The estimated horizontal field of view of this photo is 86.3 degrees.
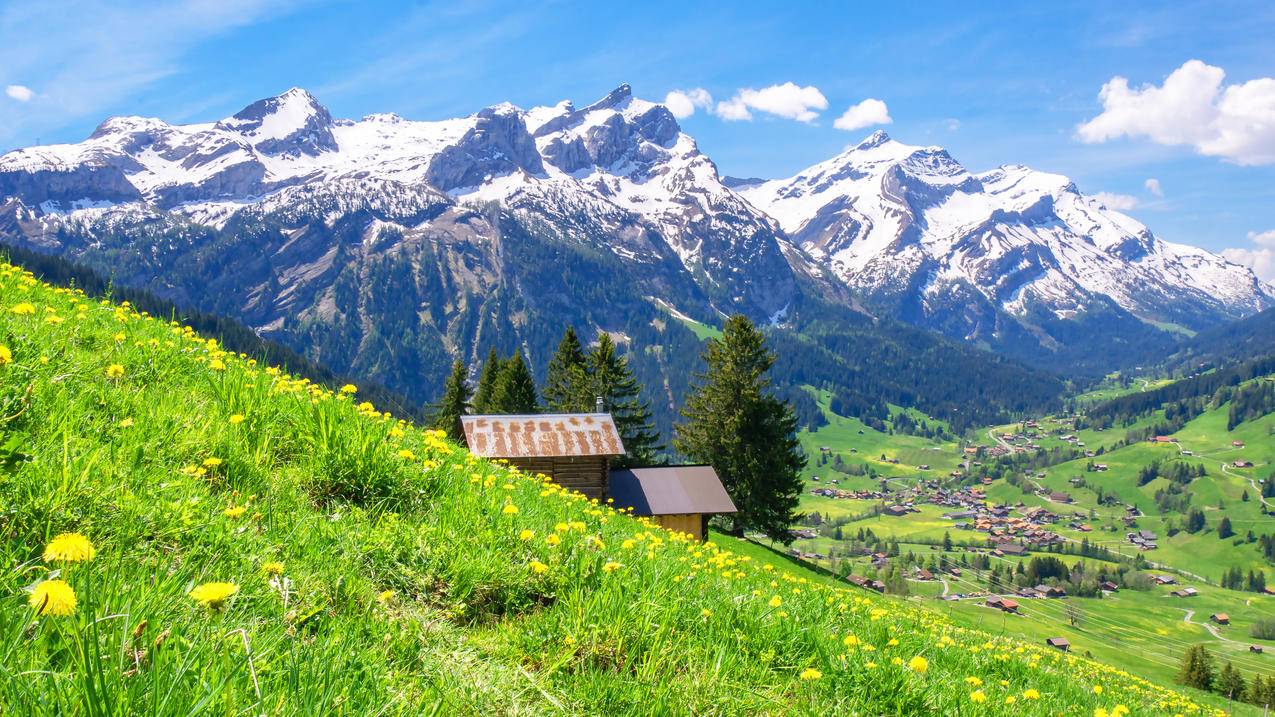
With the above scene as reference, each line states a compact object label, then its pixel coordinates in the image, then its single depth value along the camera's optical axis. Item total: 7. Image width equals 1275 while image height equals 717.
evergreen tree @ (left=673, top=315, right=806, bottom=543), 49.91
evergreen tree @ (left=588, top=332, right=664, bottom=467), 58.91
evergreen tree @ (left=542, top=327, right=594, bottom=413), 60.09
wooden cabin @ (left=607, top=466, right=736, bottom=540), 38.97
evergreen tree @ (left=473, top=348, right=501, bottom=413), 69.56
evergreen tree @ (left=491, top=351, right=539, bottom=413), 61.91
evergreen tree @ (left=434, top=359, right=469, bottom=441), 66.56
